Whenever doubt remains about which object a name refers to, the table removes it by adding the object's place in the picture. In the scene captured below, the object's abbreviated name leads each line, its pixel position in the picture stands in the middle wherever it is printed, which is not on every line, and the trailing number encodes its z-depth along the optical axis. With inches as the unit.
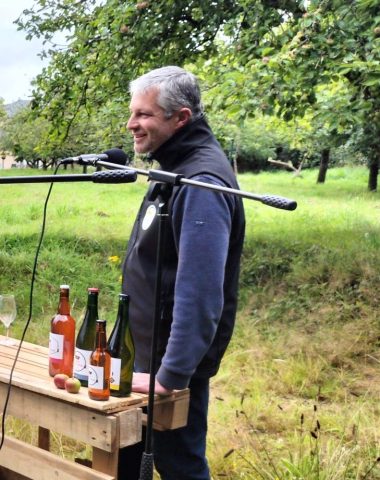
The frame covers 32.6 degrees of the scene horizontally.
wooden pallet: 71.9
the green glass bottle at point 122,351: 75.2
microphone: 76.7
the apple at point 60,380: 76.2
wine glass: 105.7
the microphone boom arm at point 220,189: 61.7
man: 77.4
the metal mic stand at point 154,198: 66.5
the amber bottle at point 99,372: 72.2
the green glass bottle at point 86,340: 77.4
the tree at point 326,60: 187.0
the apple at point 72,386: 74.5
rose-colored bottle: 81.3
